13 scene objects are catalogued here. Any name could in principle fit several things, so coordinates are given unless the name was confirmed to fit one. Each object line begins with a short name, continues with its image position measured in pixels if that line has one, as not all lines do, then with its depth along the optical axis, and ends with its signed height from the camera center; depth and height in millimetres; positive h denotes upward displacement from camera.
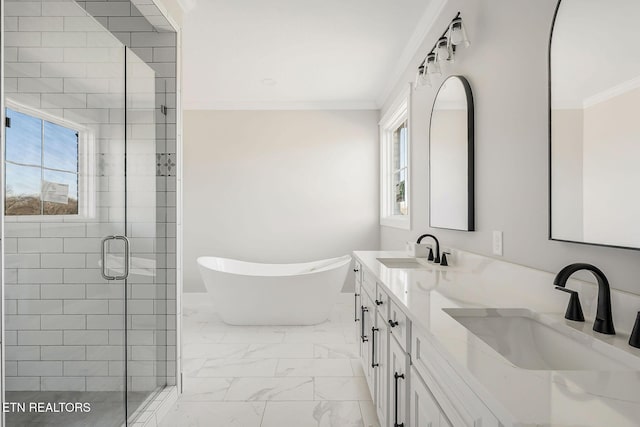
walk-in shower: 1304 +6
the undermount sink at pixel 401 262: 2346 -323
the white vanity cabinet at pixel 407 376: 820 -506
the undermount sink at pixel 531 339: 894 -348
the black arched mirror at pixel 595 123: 931 +260
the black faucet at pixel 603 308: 917 -239
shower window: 1246 +178
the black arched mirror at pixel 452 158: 1957 +331
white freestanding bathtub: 3520 -819
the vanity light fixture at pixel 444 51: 1887 +927
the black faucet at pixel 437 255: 2284 -272
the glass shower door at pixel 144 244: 1969 -191
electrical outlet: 1676 -138
